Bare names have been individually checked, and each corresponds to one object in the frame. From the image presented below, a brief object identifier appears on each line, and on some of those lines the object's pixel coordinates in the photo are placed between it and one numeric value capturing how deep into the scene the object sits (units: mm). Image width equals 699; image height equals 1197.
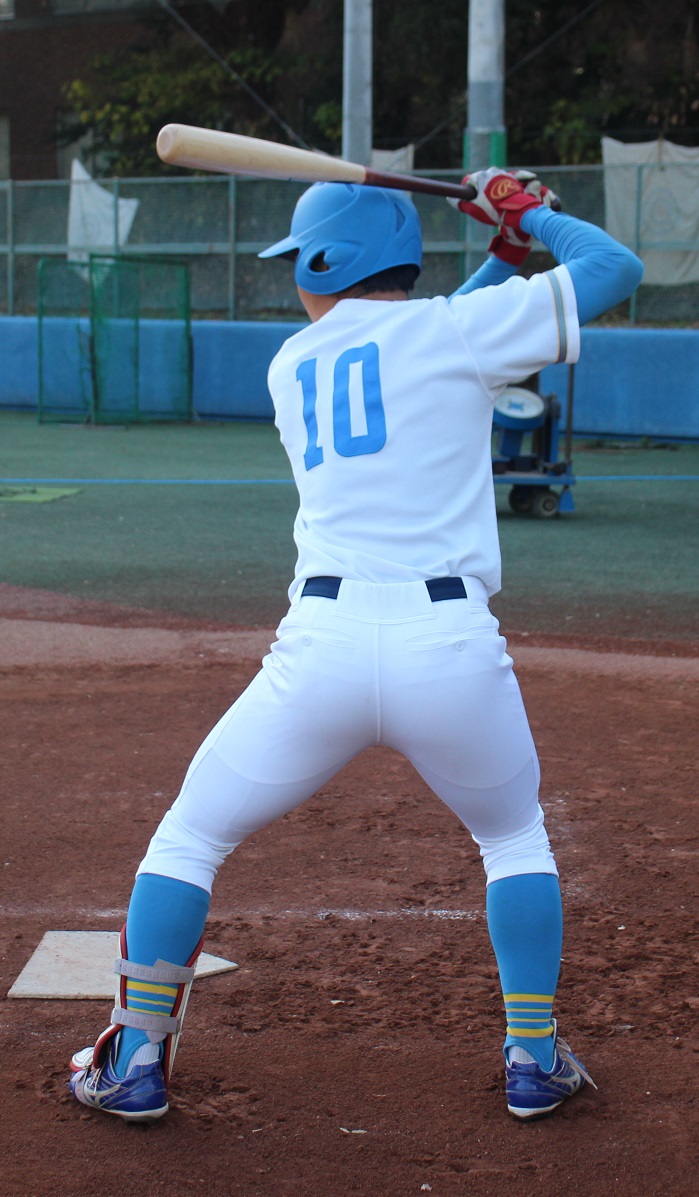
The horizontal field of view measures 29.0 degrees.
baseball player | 2480
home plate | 3268
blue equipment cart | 10883
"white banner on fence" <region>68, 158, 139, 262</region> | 22922
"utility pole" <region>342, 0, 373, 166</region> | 17469
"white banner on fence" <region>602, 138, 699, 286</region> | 18469
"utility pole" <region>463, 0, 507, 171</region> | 16188
